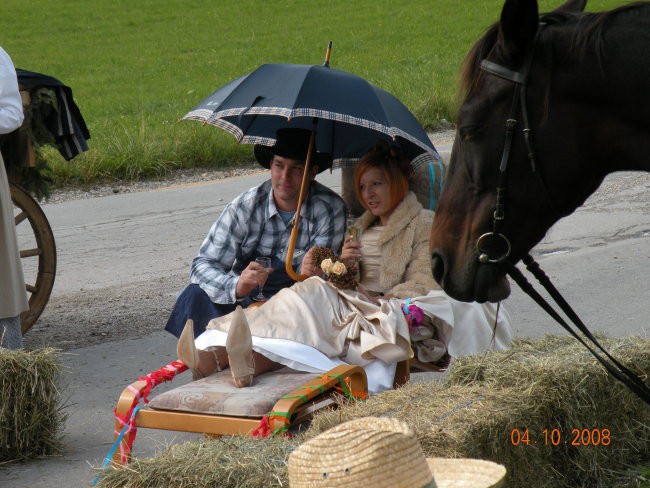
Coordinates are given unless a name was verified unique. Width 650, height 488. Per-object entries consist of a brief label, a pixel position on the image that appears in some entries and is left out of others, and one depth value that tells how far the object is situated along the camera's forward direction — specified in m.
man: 10.90
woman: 9.72
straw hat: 4.80
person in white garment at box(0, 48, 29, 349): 11.43
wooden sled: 8.80
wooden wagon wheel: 13.41
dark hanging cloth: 13.48
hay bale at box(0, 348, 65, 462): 9.80
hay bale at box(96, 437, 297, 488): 7.01
